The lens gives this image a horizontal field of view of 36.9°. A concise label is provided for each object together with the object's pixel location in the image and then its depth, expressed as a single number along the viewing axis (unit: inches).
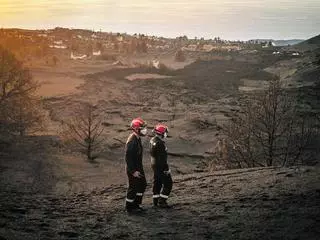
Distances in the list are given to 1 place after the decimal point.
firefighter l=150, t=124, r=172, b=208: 496.1
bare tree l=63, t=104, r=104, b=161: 1292.6
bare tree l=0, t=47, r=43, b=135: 1342.3
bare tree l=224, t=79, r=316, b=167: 901.2
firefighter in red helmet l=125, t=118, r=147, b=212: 475.5
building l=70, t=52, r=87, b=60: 5086.1
